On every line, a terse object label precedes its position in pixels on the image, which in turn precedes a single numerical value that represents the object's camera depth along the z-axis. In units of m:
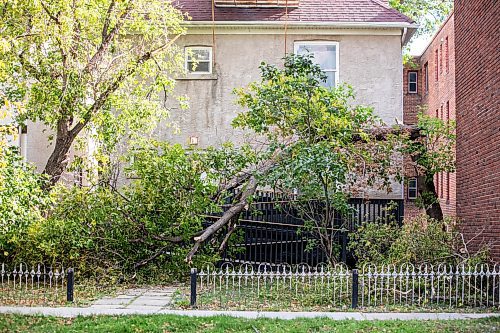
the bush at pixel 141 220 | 15.03
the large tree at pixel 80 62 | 15.99
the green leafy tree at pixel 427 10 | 35.63
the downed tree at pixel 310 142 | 15.06
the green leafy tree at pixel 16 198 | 13.05
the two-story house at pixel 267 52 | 21.62
